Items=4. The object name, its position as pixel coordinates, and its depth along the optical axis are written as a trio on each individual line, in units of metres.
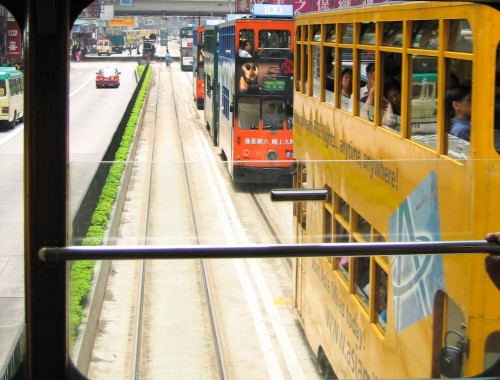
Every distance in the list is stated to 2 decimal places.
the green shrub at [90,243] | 2.69
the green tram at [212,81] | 22.48
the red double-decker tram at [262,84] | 17.16
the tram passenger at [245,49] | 17.20
